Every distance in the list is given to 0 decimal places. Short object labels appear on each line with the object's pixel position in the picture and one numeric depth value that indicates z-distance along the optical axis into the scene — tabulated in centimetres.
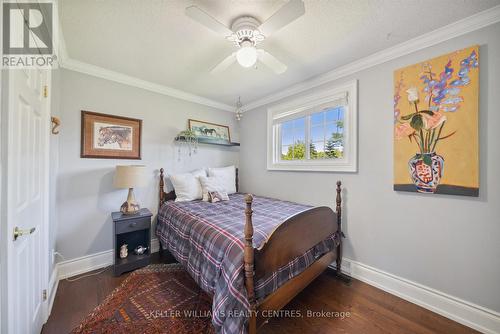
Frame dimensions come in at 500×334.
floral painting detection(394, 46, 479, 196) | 158
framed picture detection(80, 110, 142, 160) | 238
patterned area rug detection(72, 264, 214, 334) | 151
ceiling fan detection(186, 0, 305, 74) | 131
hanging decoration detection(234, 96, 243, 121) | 359
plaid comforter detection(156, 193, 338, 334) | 125
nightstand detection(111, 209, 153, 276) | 225
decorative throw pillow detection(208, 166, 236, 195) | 324
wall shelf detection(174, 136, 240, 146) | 309
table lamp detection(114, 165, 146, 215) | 232
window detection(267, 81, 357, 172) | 235
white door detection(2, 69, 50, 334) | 95
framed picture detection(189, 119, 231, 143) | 330
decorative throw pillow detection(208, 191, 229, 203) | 281
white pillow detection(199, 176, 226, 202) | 288
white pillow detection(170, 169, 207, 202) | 281
